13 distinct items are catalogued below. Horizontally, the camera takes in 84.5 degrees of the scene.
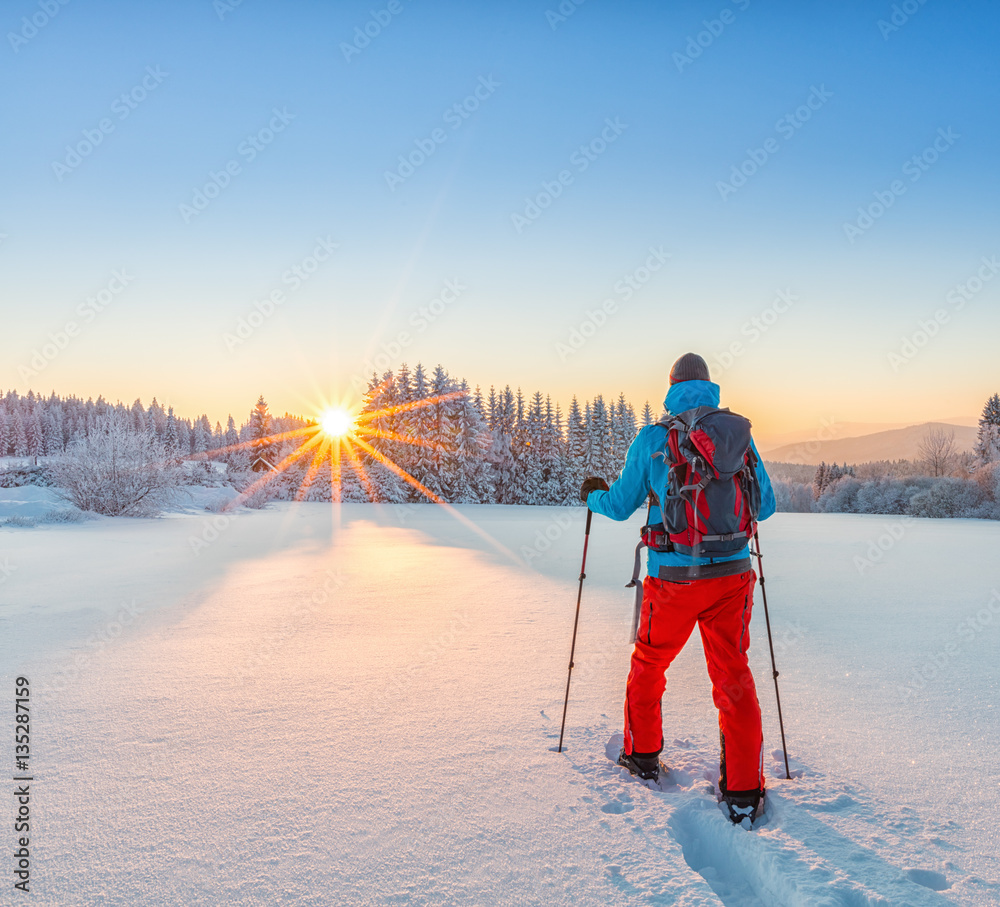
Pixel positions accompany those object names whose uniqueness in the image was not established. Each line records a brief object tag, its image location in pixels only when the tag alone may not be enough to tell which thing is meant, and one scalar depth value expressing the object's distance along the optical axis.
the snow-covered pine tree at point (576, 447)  47.66
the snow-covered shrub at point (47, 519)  14.82
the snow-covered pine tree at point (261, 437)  53.81
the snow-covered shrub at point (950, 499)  28.72
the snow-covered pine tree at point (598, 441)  47.91
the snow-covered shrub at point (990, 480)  28.25
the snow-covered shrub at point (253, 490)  26.91
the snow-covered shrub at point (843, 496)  39.03
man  2.67
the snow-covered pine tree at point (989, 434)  39.10
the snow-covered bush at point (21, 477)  30.55
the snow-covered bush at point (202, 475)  30.66
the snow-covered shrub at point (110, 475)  19.64
